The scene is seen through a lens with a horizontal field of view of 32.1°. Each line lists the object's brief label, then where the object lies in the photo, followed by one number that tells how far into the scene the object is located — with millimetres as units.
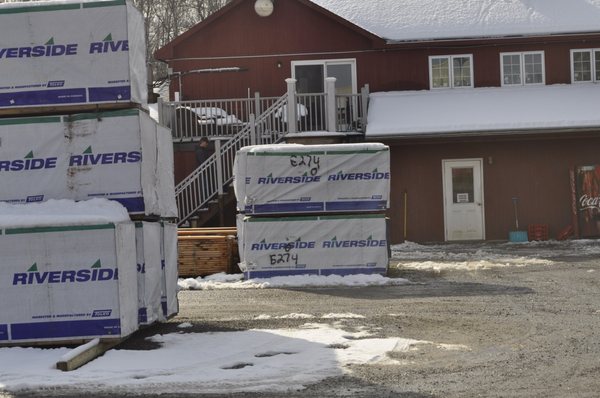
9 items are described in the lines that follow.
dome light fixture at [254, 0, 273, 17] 28234
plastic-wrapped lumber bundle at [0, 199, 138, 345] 10555
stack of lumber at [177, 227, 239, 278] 18922
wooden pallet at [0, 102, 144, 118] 11539
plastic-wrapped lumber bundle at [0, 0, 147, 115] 11477
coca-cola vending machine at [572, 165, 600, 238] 26375
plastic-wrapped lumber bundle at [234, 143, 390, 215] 18016
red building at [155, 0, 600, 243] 26250
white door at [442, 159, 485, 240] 26594
